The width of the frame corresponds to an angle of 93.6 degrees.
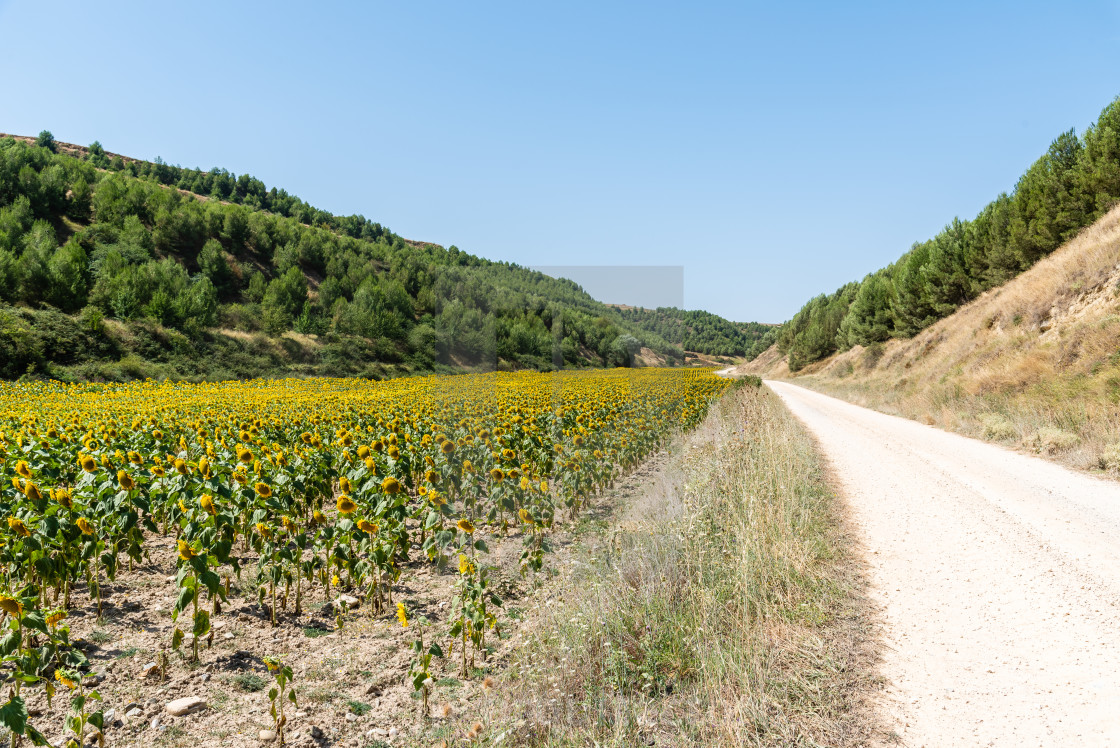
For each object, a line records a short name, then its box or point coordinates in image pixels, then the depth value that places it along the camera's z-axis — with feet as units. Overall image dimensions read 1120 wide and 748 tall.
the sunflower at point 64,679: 8.69
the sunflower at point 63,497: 13.22
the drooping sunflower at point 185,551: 11.71
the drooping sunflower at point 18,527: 12.17
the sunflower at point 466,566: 13.08
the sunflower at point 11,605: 8.96
